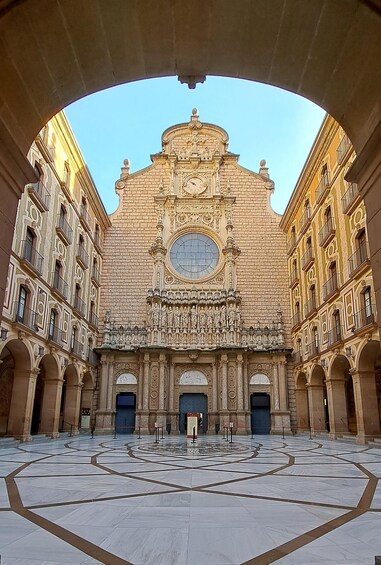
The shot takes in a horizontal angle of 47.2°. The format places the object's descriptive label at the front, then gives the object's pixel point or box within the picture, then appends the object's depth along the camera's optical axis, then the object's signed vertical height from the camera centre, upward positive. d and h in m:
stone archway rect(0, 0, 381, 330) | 5.77 +4.98
